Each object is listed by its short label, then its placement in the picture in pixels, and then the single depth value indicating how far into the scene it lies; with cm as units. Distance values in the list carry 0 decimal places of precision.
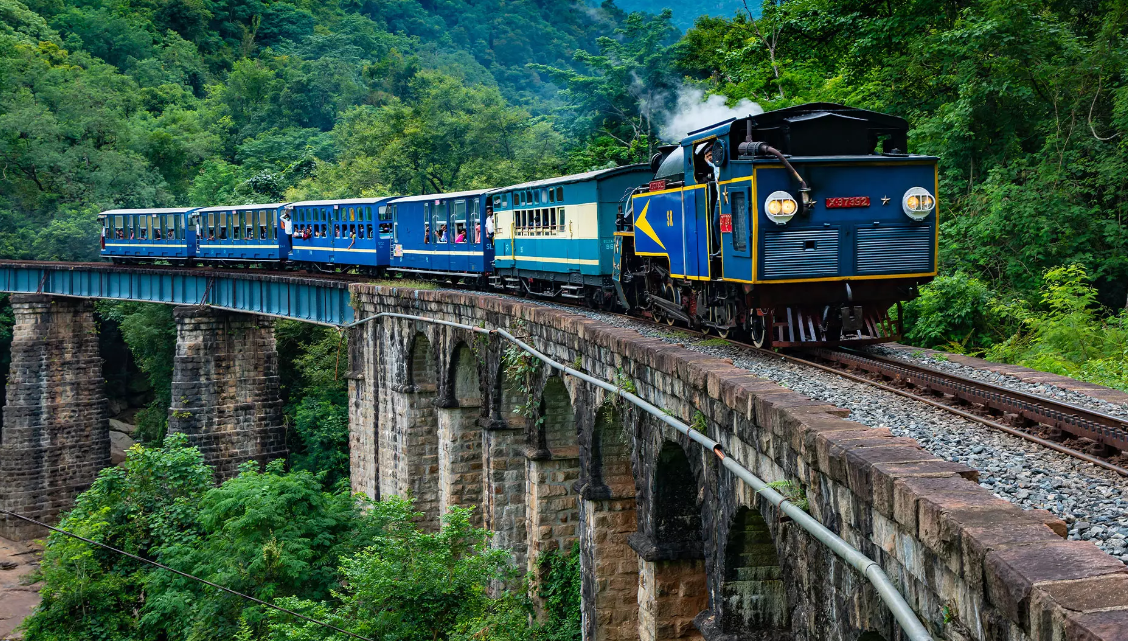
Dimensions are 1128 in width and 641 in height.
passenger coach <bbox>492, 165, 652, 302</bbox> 1788
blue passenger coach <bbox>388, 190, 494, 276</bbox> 2433
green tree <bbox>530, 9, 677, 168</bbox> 4238
